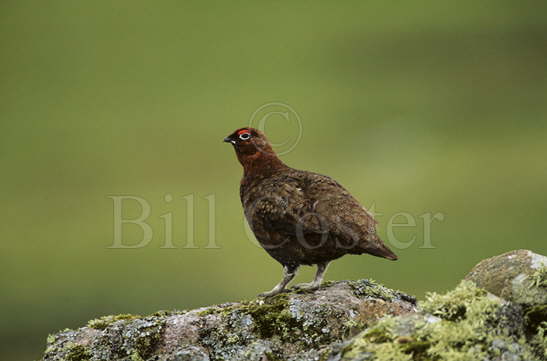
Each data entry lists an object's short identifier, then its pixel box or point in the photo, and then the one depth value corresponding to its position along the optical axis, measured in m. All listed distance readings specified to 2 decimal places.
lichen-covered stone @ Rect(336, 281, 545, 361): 7.89
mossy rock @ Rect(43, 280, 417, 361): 10.57
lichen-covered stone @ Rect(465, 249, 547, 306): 9.03
